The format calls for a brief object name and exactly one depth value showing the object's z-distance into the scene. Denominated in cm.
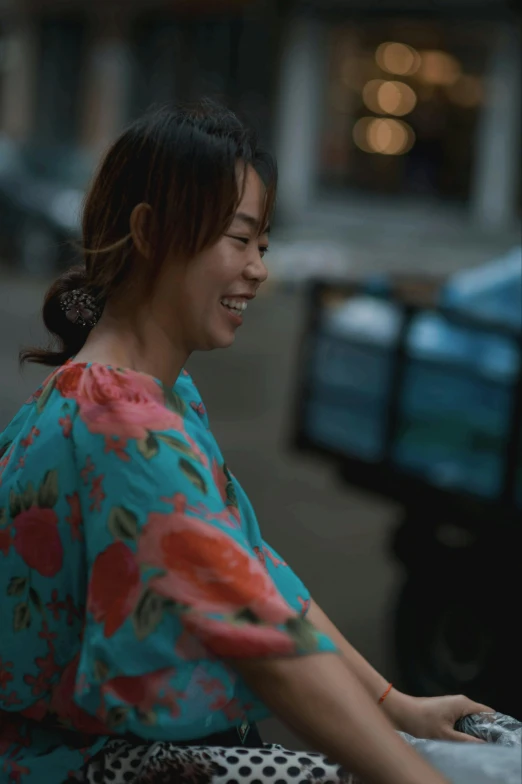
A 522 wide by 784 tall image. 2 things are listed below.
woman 197
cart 370
